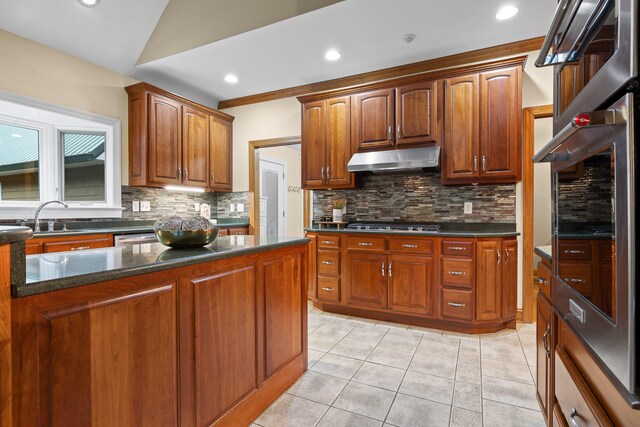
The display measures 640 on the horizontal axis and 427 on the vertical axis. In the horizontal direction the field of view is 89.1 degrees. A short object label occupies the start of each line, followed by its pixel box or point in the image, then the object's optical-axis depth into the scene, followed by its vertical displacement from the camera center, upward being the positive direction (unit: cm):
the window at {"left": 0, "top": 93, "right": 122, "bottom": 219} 307 +56
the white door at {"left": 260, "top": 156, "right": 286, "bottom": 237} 617 +37
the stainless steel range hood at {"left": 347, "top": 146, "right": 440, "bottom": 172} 316 +52
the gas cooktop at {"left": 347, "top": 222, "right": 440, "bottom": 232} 343 -17
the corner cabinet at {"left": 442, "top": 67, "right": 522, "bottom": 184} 302 +79
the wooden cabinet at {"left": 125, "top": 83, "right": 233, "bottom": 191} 374 +90
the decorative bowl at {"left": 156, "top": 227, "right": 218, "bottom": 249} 156 -12
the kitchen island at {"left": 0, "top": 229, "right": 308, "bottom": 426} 90 -45
